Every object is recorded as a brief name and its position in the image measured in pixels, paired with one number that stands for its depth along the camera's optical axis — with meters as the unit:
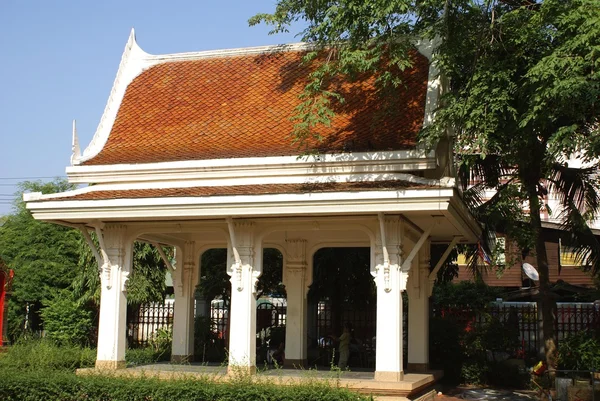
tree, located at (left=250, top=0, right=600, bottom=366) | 12.20
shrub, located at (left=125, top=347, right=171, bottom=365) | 18.34
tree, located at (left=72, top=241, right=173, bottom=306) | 25.25
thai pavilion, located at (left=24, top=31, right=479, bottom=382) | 13.70
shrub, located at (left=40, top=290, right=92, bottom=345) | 24.43
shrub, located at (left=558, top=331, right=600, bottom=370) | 17.08
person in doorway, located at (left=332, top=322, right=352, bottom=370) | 18.31
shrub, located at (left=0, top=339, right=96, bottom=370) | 15.59
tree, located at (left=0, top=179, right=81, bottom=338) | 27.34
